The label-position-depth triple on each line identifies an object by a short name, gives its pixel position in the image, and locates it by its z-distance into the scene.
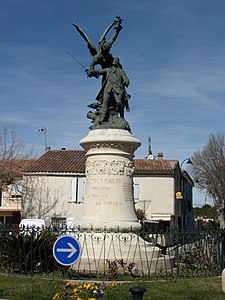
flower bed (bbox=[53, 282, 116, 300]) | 7.19
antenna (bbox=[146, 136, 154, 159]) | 52.26
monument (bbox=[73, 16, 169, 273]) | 12.59
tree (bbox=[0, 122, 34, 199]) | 35.91
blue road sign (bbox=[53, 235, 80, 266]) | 7.88
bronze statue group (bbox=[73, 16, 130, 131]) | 14.23
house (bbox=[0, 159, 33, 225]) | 36.16
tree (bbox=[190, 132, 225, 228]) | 43.28
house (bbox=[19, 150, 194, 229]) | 37.91
